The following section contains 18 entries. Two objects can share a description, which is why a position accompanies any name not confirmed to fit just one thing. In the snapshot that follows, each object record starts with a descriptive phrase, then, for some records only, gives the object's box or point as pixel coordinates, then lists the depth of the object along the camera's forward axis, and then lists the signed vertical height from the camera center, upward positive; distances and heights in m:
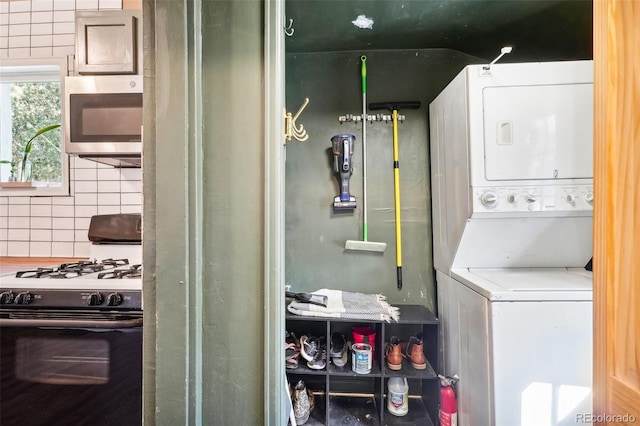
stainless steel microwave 1.29 +0.50
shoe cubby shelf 1.44 -0.99
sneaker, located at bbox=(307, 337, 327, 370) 1.45 -0.79
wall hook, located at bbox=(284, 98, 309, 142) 0.94 +0.33
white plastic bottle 1.49 -1.01
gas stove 1.07 -0.30
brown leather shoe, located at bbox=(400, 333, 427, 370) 1.48 -0.78
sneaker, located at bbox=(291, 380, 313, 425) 1.46 -1.02
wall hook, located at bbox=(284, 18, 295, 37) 1.46 +1.07
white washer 1.00 -0.53
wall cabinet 1.32 +0.87
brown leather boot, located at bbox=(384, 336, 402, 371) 1.49 -0.78
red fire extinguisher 1.31 -0.92
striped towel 1.43 -0.51
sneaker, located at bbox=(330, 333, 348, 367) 1.50 -0.77
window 1.74 +0.63
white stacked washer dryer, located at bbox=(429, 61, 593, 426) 1.01 -0.13
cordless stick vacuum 1.70 +0.32
